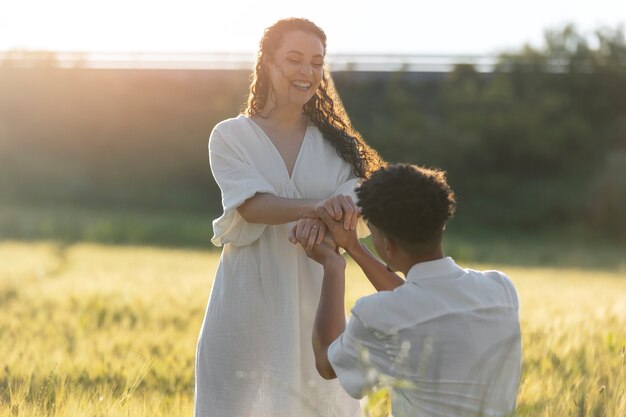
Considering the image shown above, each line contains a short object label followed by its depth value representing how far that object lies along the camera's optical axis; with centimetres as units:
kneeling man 507
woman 691
